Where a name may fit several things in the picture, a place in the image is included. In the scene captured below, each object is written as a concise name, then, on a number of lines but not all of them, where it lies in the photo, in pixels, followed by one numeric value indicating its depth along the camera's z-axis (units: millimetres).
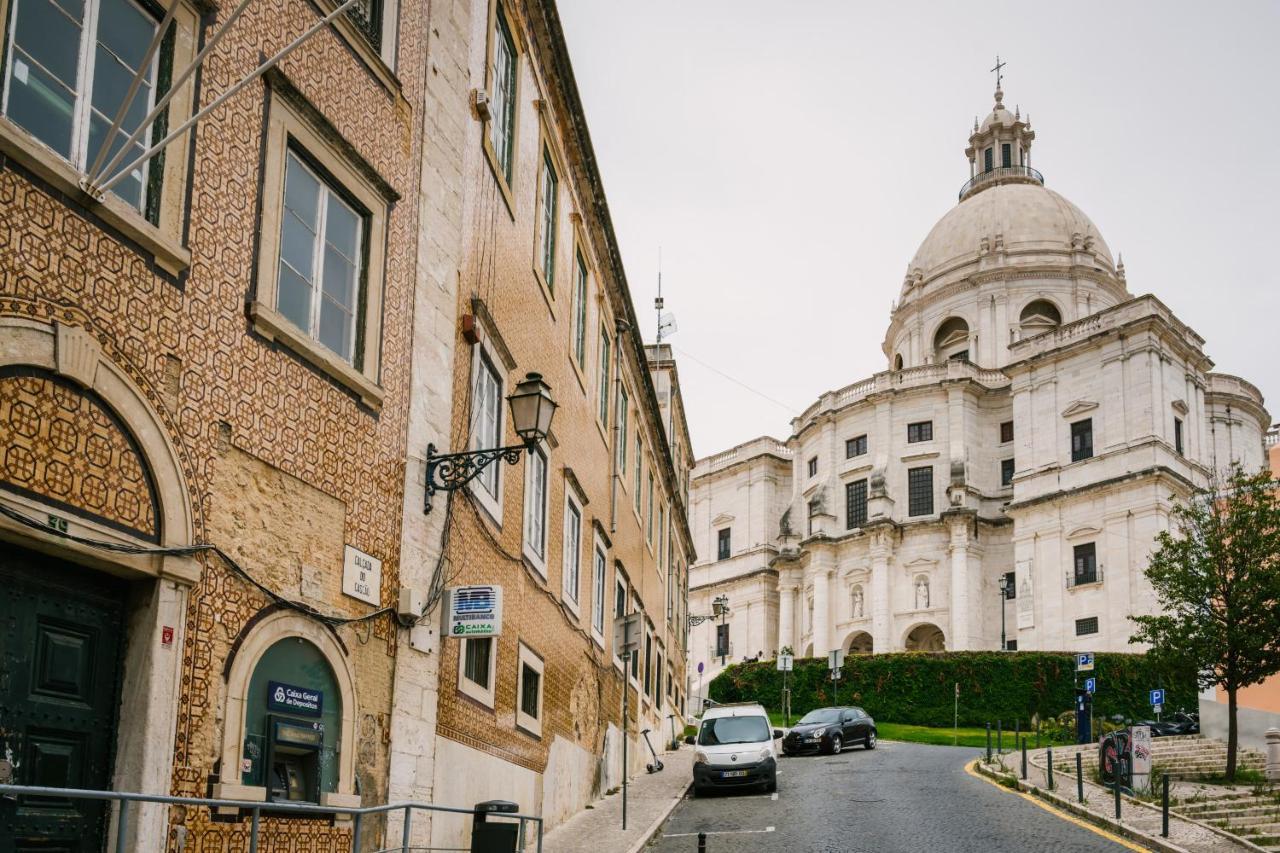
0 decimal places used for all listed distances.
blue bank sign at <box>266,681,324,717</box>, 9188
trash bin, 11289
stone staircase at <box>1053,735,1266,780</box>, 28031
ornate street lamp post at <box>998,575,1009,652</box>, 61512
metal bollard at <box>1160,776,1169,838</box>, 17328
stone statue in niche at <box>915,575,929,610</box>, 72250
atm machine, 9102
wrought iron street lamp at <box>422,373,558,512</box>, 11961
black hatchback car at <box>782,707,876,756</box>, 33844
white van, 24688
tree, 28719
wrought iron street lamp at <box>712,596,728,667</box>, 82475
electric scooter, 29578
